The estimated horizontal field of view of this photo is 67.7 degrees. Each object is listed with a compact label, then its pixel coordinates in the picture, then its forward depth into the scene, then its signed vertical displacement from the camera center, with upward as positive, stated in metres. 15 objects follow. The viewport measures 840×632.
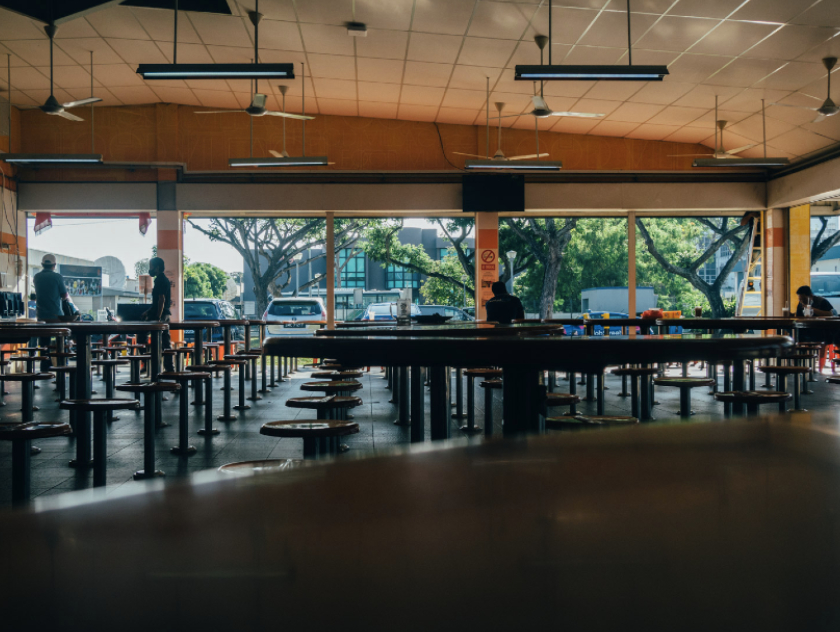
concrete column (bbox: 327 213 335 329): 9.44 +0.61
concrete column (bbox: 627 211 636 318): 9.66 +0.65
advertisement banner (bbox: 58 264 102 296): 11.82 +0.72
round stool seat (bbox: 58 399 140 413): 2.43 -0.35
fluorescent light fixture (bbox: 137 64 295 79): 5.04 +1.99
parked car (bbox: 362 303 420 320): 9.56 +0.05
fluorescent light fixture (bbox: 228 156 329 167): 7.41 +1.82
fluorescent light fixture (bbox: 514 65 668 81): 5.17 +2.00
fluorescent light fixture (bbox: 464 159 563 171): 7.47 +1.79
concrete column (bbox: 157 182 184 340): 8.91 +1.13
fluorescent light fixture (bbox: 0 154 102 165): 7.16 +1.81
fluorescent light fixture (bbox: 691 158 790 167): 7.39 +1.78
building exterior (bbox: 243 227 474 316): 13.68 +1.39
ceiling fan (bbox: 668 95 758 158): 7.57 +2.35
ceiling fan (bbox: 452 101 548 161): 7.74 +1.98
